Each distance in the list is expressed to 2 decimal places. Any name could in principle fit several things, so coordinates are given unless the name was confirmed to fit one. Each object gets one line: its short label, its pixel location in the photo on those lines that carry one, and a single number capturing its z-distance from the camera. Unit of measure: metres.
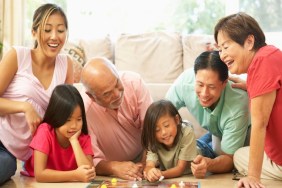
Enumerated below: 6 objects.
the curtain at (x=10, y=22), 4.12
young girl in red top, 2.38
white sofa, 3.80
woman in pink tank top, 2.43
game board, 2.30
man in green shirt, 2.42
